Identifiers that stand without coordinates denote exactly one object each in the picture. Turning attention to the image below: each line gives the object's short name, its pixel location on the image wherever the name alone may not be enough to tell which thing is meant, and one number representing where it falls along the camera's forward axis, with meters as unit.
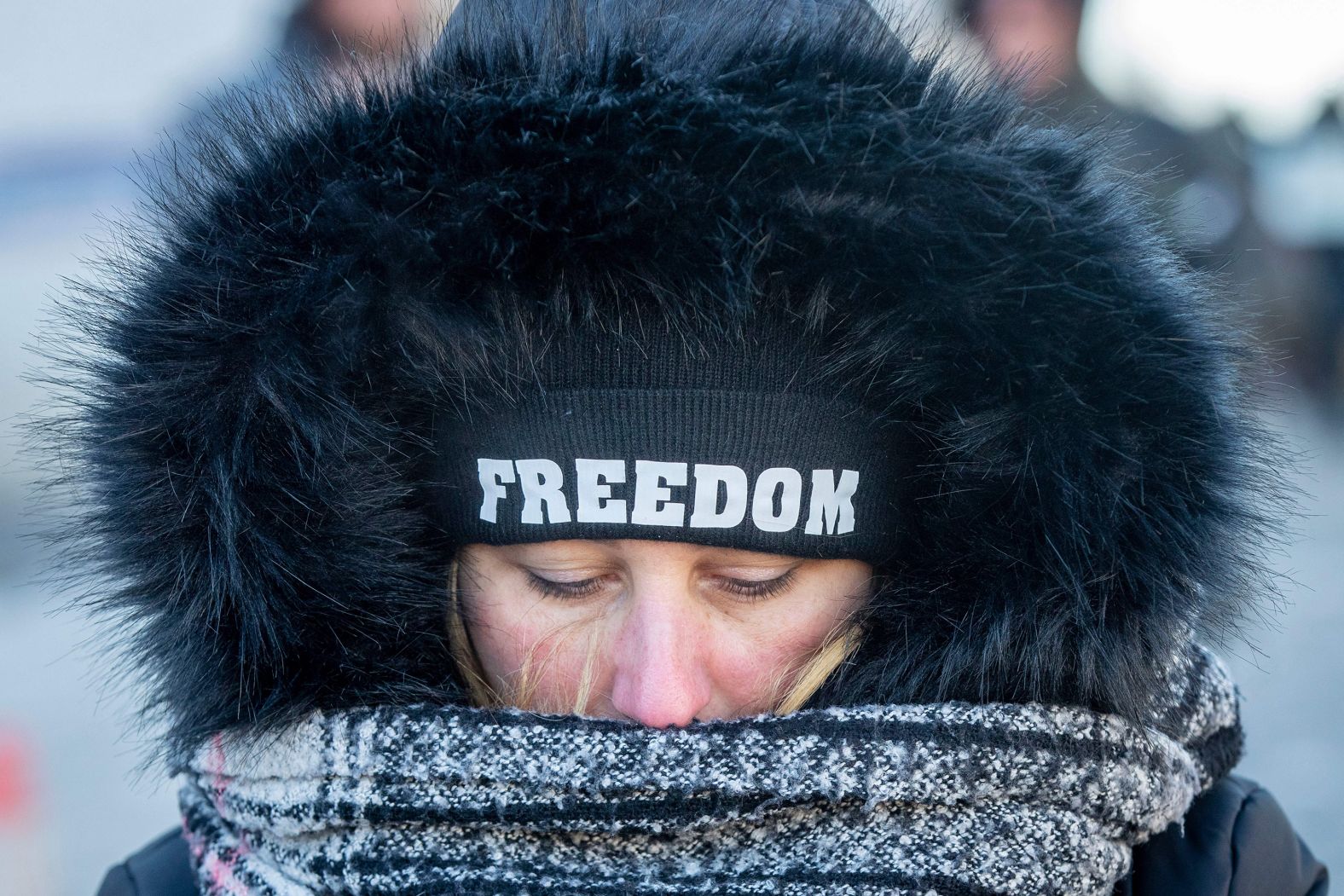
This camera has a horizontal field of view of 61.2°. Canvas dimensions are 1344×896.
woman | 1.23
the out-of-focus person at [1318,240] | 7.46
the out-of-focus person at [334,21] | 2.72
